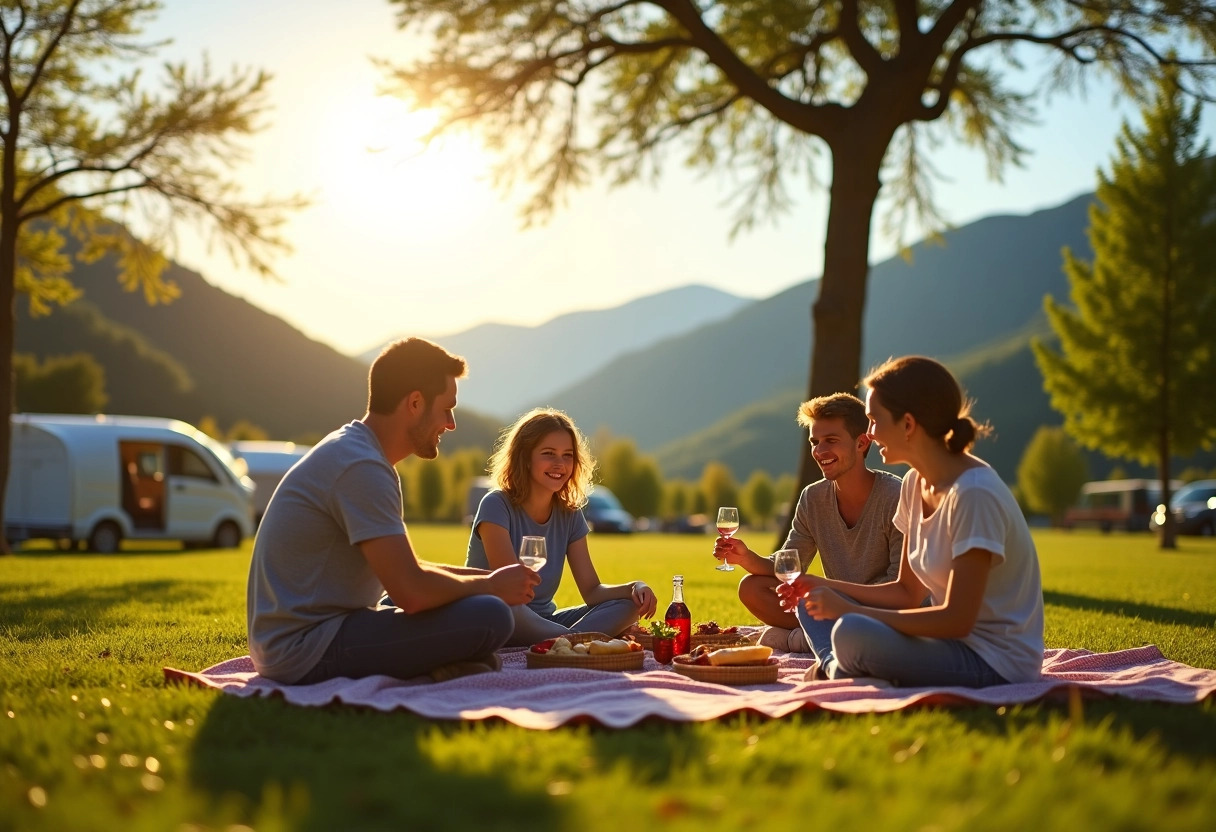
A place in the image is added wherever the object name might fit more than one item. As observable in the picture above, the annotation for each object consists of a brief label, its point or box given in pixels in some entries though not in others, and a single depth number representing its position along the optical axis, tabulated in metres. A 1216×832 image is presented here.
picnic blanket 4.42
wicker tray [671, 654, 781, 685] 5.43
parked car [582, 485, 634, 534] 46.31
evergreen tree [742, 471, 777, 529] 86.56
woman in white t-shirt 4.62
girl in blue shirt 6.52
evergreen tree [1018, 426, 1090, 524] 67.62
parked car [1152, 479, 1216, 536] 37.31
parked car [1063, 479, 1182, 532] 49.53
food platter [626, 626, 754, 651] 6.53
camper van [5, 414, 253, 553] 21.08
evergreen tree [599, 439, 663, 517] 73.81
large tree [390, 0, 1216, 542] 14.46
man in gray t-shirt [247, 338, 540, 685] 4.89
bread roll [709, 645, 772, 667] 5.52
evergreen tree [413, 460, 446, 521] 70.12
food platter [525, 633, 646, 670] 5.68
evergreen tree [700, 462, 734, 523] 85.56
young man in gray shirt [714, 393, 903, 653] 6.44
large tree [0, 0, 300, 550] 16.78
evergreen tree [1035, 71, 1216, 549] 25.78
